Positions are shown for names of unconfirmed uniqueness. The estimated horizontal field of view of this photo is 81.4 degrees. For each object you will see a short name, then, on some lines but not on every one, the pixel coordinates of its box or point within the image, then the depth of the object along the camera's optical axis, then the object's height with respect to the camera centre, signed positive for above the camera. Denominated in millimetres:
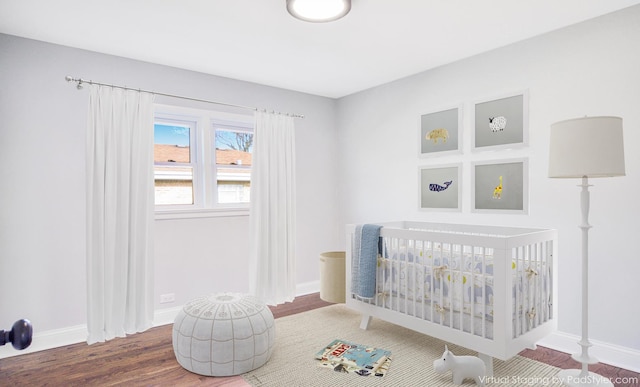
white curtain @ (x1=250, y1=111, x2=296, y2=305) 3557 -189
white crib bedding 2197 -567
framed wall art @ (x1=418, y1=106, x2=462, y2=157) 3209 +528
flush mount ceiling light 2094 +1058
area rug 2168 -1113
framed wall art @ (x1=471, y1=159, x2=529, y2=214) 2781 +35
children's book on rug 2307 -1107
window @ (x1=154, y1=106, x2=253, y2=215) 3358 +303
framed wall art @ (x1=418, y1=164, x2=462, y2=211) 3215 +32
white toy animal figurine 2105 -1007
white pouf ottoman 2256 -912
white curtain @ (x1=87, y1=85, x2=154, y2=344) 2729 -161
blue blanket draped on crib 2820 -521
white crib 2117 -630
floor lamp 1927 +174
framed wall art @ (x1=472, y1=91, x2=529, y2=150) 2779 +532
